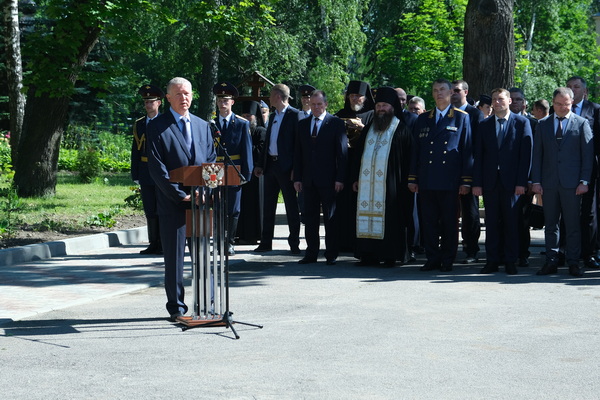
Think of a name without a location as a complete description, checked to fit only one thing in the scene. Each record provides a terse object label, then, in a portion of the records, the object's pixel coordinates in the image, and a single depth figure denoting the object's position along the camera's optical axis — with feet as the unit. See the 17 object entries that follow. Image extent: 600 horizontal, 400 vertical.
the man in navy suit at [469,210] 40.60
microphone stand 25.70
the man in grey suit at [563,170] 36.29
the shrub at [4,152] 86.63
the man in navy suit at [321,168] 40.09
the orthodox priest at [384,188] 39.11
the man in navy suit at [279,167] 43.11
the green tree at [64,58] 59.62
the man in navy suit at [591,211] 37.96
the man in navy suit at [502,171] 37.27
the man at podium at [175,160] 26.76
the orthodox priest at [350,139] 41.50
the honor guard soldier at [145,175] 42.19
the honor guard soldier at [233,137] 42.63
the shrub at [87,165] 83.30
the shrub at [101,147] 103.96
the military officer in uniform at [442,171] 37.88
